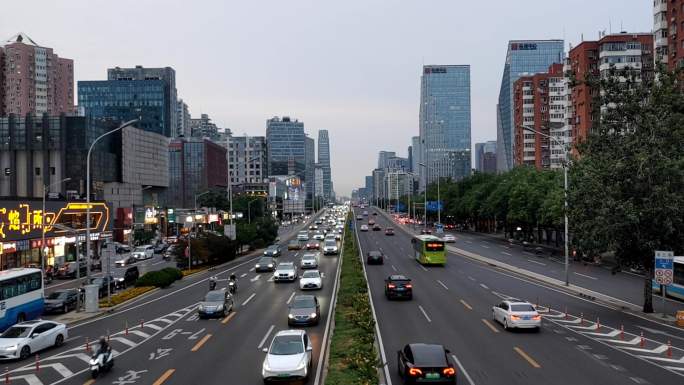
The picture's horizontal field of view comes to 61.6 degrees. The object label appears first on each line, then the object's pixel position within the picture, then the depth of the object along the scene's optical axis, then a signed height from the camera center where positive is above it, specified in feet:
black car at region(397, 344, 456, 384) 54.90 -16.38
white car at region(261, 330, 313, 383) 57.72 -16.67
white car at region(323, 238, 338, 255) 231.30 -20.45
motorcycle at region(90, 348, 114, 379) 63.57 -18.11
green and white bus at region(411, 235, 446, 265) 184.03 -17.66
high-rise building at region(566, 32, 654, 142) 331.98 +82.55
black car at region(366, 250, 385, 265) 190.08 -20.32
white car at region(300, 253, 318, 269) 172.65 -19.14
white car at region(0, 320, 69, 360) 73.59 -18.33
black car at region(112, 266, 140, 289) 155.53 -21.73
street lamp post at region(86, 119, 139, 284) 119.63 -11.16
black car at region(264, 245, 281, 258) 225.27 -21.02
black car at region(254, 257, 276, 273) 180.55 -21.04
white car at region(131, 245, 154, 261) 250.16 -23.36
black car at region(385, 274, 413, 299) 114.93 -18.40
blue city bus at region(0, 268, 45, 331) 95.55 -16.49
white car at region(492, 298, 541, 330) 83.76 -17.72
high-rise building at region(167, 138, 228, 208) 584.81 +30.83
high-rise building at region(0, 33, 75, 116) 645.10 +139.14
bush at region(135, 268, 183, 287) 149.38 -20.73
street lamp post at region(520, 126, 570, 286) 116.17 -7.40
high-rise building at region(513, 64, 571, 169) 471.21 +72.94
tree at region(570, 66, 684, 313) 94.48 +3.24
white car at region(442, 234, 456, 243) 302.00 -22.31
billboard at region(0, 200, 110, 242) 183.01 -5.92
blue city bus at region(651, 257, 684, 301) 120.67 -18.58
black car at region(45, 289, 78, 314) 115.15 -20.47
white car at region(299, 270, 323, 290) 131.23 -19.10
